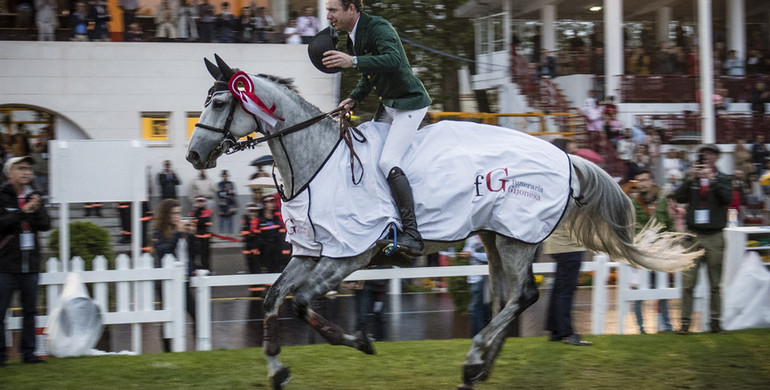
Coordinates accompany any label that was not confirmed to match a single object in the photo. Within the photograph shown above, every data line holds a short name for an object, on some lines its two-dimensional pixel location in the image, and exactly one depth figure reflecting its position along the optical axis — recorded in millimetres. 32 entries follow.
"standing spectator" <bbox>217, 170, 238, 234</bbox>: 19188
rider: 5879
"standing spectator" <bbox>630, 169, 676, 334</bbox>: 9312
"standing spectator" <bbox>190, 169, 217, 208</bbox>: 19359
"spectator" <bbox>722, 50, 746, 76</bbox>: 23391
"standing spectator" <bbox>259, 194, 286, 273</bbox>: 11477
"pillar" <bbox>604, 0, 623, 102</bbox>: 22719
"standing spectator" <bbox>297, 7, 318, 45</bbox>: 21969
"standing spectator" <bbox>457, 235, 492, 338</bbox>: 8797
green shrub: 10062
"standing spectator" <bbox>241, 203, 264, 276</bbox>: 11938
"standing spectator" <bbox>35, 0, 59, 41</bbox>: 20328
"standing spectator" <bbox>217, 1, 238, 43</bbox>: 21453
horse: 5867
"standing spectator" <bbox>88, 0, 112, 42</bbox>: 20641
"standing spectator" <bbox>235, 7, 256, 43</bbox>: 21612
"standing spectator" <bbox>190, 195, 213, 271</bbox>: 12219
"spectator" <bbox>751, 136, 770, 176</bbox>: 20469
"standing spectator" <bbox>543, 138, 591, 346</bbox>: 8117
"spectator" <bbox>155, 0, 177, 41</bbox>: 21125
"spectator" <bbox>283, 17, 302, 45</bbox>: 21875
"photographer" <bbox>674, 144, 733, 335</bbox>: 8898
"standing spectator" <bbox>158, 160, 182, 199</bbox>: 19156
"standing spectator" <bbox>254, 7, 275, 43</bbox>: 21750
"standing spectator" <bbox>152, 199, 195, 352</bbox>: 8891
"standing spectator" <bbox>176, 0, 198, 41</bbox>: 21281
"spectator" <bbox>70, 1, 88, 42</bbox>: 20531
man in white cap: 7141
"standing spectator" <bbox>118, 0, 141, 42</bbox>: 20906
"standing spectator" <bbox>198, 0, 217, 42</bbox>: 21344
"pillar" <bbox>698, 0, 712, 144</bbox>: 19562
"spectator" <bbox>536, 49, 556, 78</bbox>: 23547
